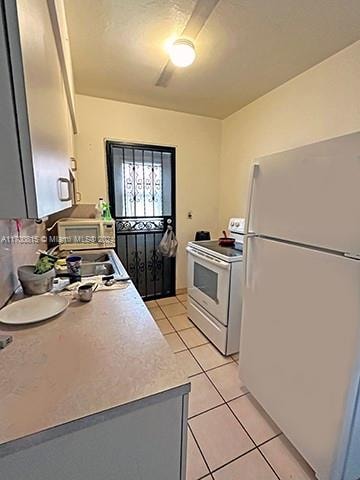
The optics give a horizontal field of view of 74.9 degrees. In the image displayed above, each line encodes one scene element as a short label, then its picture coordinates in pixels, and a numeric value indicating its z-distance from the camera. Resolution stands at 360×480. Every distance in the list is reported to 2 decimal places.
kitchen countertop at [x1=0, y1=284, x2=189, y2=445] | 0.57
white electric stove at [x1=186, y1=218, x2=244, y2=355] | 2.00
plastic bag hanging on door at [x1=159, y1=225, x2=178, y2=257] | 3.04
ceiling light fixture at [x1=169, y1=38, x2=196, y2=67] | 1.61
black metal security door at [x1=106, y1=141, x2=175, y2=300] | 2.79
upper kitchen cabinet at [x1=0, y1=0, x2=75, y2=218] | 0.46
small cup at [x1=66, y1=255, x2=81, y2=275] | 1.46
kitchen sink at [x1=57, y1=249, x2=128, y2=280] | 1.70
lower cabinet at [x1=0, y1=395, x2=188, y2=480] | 0.53
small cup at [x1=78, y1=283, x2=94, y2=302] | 1.19
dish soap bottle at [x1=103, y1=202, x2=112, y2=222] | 2.53
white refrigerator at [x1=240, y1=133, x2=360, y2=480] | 0.98
